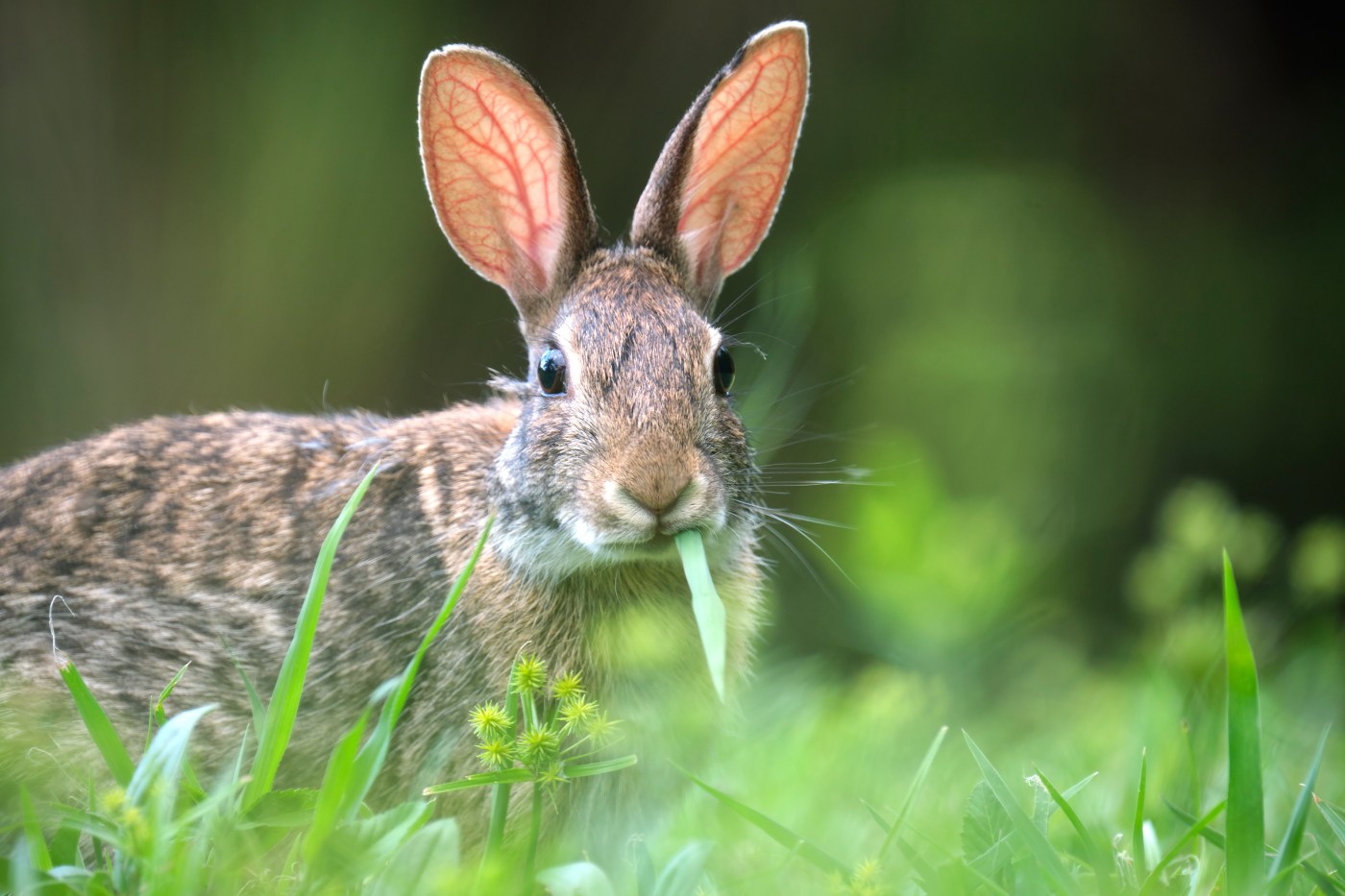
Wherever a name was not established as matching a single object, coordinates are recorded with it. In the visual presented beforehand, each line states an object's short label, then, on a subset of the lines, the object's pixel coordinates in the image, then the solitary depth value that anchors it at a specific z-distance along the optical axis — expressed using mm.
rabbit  5969
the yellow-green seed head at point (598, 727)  4141
